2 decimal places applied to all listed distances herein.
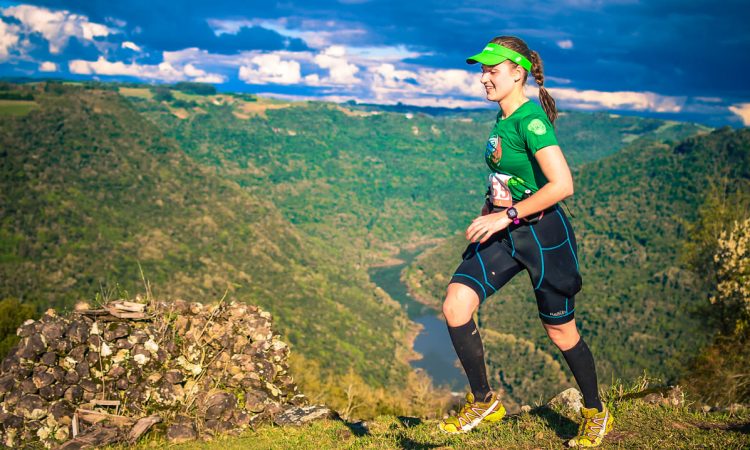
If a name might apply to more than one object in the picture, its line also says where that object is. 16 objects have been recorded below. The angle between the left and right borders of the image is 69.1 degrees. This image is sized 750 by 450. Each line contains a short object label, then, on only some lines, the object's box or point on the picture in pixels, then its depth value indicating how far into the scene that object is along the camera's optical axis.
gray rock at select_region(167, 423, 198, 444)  5.20
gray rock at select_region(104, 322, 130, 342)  5.94
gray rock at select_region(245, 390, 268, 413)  5.91
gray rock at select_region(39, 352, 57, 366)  5.68
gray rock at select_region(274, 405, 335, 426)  5.71
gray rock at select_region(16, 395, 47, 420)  5.38
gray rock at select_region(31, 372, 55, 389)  5.55
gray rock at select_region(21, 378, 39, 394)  5.53
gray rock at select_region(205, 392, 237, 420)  5.61
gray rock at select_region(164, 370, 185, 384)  5.86
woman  3.65
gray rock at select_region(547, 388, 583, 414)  5.40
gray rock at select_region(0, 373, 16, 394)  5.48
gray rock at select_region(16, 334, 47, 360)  5.65
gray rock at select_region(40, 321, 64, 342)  5.78
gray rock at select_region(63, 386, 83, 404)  5.55
